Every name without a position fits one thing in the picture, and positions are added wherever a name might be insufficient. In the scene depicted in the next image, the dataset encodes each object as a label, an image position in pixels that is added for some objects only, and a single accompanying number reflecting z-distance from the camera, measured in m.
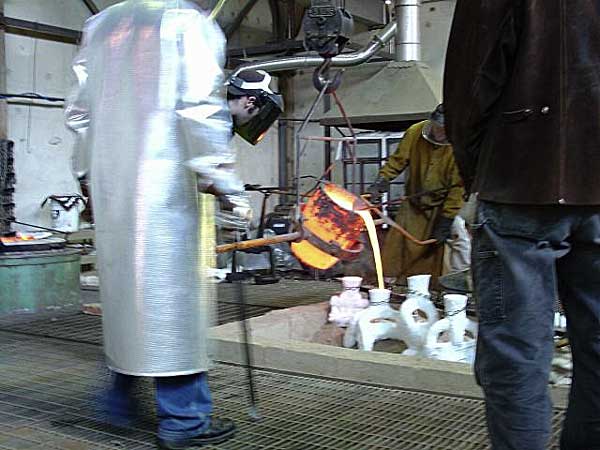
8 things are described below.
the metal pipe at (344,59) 9.05
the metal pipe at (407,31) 8.23
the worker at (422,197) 5.78
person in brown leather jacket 1.76
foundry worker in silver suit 2.57
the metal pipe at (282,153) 12.34
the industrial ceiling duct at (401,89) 8.39
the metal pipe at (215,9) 2.89
